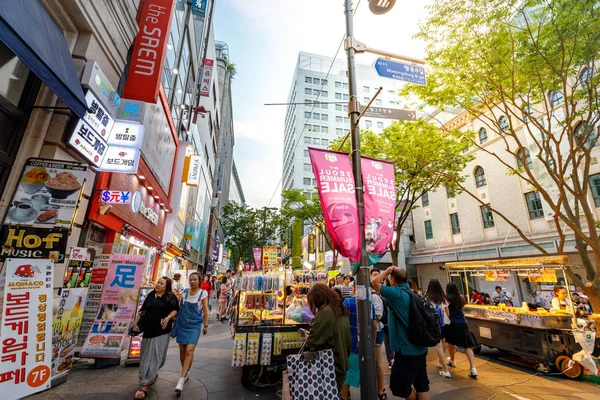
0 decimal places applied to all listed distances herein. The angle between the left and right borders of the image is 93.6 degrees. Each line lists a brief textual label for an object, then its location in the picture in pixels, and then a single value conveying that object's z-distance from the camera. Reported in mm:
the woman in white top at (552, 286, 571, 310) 7883
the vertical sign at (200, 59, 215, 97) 21877
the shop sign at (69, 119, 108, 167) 4843
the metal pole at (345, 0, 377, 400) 3748
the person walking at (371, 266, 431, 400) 3553
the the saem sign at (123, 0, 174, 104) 7434
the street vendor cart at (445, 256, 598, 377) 6656
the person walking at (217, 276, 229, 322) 14078
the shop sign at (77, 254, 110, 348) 6461
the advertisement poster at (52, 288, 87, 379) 4938
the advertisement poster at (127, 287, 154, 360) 6449
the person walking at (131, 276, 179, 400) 4766
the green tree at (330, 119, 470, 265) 13383
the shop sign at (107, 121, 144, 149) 6246
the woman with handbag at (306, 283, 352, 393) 3539
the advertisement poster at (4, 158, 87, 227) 4016
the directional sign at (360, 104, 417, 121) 4836
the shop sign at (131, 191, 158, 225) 9500
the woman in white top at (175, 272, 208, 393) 5090
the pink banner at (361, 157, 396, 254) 4367
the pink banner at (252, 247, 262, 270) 28070
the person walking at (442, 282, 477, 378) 6300
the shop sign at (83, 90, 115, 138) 5148
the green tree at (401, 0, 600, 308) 8133
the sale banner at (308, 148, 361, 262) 4121
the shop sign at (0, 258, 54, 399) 2941
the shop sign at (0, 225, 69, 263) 3707
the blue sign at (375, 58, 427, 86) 5043
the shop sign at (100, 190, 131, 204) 6875
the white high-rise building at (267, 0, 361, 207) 49506
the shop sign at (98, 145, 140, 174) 6113
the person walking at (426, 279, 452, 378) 6184
